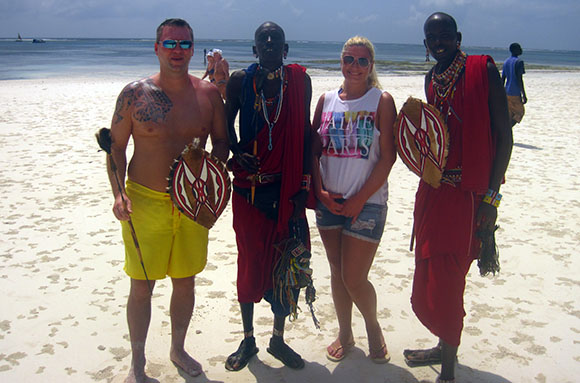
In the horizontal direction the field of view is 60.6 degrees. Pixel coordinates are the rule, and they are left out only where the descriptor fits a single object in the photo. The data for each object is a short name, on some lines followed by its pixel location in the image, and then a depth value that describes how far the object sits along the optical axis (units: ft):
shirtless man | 9.43
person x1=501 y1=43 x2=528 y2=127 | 27.99
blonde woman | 9.68
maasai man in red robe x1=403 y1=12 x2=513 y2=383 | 8.91
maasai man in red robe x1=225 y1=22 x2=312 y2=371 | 9.83
